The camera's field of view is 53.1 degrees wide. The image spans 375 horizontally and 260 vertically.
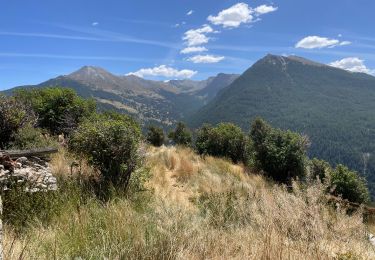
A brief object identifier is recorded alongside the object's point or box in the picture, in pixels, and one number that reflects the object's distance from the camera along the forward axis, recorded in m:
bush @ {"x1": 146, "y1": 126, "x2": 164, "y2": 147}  52.09
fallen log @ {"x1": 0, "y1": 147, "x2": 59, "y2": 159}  7.17
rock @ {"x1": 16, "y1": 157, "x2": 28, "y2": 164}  7.35
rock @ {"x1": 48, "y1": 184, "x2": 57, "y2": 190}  6.88
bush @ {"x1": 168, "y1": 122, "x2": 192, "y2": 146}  62.66
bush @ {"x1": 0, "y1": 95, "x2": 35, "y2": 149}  11.45
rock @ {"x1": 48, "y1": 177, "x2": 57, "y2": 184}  7.18
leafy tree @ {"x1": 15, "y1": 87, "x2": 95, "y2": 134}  17.72
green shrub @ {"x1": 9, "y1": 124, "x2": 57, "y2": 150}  10.94
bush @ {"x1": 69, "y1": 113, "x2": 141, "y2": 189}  8.46
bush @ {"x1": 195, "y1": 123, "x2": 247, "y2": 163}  27.06
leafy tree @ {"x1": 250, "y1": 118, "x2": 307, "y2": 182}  21.14
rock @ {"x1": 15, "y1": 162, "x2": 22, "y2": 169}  7.03
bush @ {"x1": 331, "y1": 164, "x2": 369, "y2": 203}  25.86
